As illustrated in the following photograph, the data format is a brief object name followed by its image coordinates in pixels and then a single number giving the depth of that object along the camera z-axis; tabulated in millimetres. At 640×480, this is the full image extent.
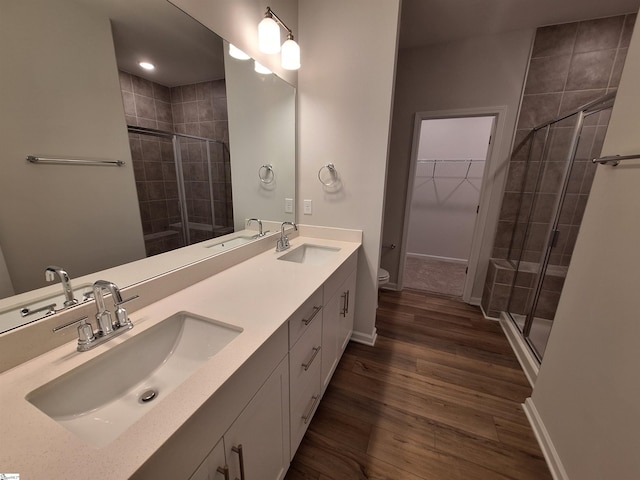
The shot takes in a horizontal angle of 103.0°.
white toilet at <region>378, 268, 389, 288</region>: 2574
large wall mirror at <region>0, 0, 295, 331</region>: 710
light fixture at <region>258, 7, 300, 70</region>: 1375
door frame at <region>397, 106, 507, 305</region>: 2457
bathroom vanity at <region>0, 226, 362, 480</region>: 505
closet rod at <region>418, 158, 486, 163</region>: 3874
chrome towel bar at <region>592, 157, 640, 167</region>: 955
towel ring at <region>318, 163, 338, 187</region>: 1947
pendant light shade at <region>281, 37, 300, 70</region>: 1556
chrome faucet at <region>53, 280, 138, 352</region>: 770
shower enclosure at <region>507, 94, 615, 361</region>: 1858
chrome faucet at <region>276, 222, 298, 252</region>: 1813
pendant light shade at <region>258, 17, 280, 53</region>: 1372
